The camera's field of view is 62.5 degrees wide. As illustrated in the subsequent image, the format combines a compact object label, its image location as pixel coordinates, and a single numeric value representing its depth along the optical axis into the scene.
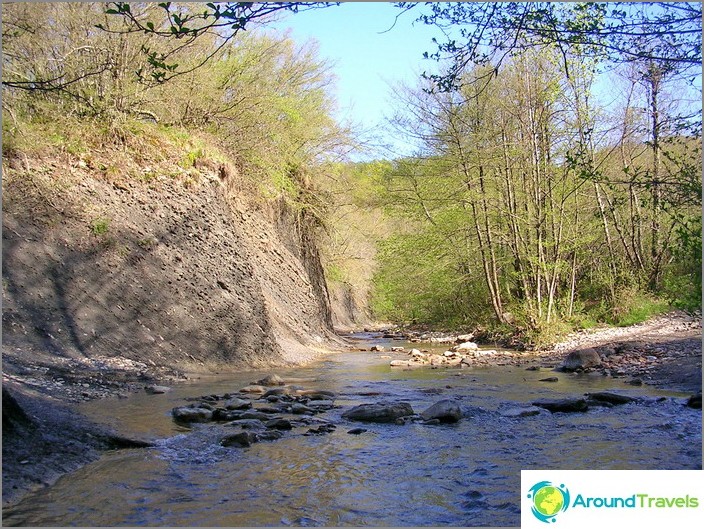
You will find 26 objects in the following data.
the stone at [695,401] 7.32
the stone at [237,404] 7.44
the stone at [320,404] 7.89
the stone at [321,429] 6.29
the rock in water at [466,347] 16.00
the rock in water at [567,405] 7.53
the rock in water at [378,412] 7.07
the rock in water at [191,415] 6.74
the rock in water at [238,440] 5.62
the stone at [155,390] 8.62
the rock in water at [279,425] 6.45
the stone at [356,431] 6.35
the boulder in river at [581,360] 11.52
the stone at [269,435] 5.92
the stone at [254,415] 6.91
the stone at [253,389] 8.97
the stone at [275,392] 8.60
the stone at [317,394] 8.71
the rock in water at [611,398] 7.89
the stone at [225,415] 6.86
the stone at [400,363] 13.37
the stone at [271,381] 9.80
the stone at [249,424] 6.33
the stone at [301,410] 7.43
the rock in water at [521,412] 7.24
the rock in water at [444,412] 7.00
